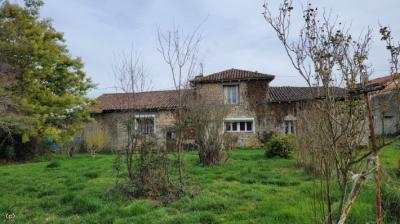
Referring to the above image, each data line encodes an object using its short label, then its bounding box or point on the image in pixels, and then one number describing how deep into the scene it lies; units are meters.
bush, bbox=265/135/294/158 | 14.02
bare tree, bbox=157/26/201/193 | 7.71
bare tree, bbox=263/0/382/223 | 3.17
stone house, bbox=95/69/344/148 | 23.31
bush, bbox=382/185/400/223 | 5.37
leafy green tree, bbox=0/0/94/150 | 15.27
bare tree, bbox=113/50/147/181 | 8.09
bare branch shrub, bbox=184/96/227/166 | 11.62
